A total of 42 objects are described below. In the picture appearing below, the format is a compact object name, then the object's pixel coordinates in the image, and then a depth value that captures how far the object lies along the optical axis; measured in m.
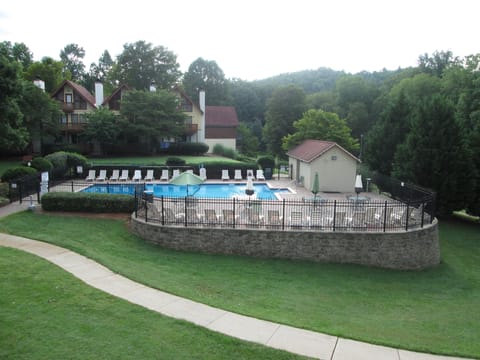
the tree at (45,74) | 45.19
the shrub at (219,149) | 46.19
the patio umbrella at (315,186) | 20.65
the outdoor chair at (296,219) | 14.28
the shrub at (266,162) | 32.97
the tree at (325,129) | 38.44
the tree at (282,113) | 53.97
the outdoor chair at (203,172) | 29.33
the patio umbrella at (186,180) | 17.69
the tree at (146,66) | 56.75
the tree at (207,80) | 75.44
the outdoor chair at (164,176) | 30.25
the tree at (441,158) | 22.47
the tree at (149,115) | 39.44
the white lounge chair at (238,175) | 30.83
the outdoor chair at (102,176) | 29.56
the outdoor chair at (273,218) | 14.26
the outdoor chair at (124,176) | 29.92
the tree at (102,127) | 37.34
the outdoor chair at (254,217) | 14.37
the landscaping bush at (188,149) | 43.03
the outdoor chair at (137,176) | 29.91
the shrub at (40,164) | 23.85
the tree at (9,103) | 19.16
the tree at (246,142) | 61.03
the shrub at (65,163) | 26.77
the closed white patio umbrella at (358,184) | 19.55
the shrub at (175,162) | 32.66
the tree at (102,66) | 89.26
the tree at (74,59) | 86.86
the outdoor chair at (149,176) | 30.11
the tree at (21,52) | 52.53
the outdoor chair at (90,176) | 29.49
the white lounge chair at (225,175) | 30.78
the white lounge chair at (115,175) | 29.67
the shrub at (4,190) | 18.25
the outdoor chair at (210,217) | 14.34
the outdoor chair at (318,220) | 14.18
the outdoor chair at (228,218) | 14.31
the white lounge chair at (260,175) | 30.62
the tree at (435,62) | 64.75
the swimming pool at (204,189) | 24.62
